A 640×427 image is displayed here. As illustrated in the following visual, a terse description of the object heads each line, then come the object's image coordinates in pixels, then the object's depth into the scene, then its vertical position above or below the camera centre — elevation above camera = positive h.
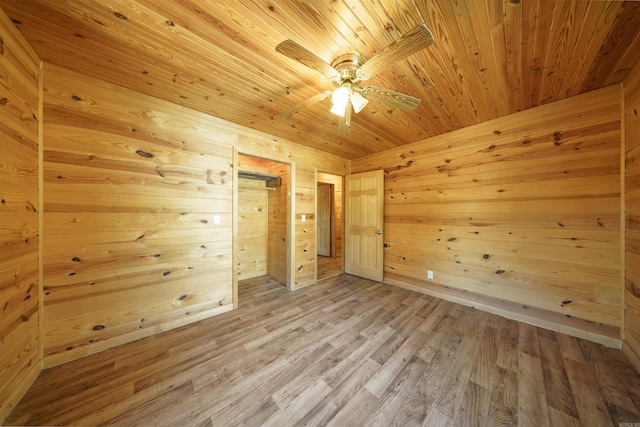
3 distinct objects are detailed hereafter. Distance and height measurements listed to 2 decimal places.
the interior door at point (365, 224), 3.60 -0.22
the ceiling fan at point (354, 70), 1.08 +0.95
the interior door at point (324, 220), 5.84 -0.22
